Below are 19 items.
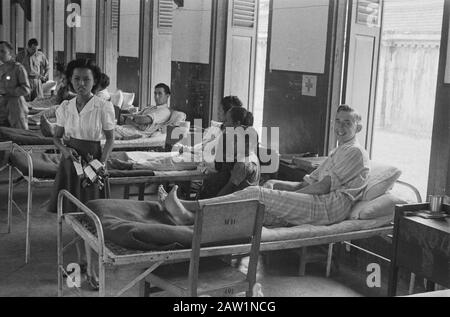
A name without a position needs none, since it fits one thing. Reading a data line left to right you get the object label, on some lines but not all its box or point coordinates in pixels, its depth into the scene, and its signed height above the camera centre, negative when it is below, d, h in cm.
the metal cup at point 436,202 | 417 -81
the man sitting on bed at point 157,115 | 791 -63
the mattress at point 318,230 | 433 -112
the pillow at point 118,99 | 956 -54
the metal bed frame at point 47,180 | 521 -103
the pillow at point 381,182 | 492 -82
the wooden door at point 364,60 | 606 +15
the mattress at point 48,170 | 548 -96
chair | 344 -112
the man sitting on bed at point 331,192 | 479 -93
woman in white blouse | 477 -52
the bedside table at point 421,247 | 384 -106
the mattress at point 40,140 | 674 -88
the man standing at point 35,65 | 1288 -13
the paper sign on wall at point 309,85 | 634 -13
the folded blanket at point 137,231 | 376 -102
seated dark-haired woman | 536 -77
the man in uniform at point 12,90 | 820 -43
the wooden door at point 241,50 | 766 +24
